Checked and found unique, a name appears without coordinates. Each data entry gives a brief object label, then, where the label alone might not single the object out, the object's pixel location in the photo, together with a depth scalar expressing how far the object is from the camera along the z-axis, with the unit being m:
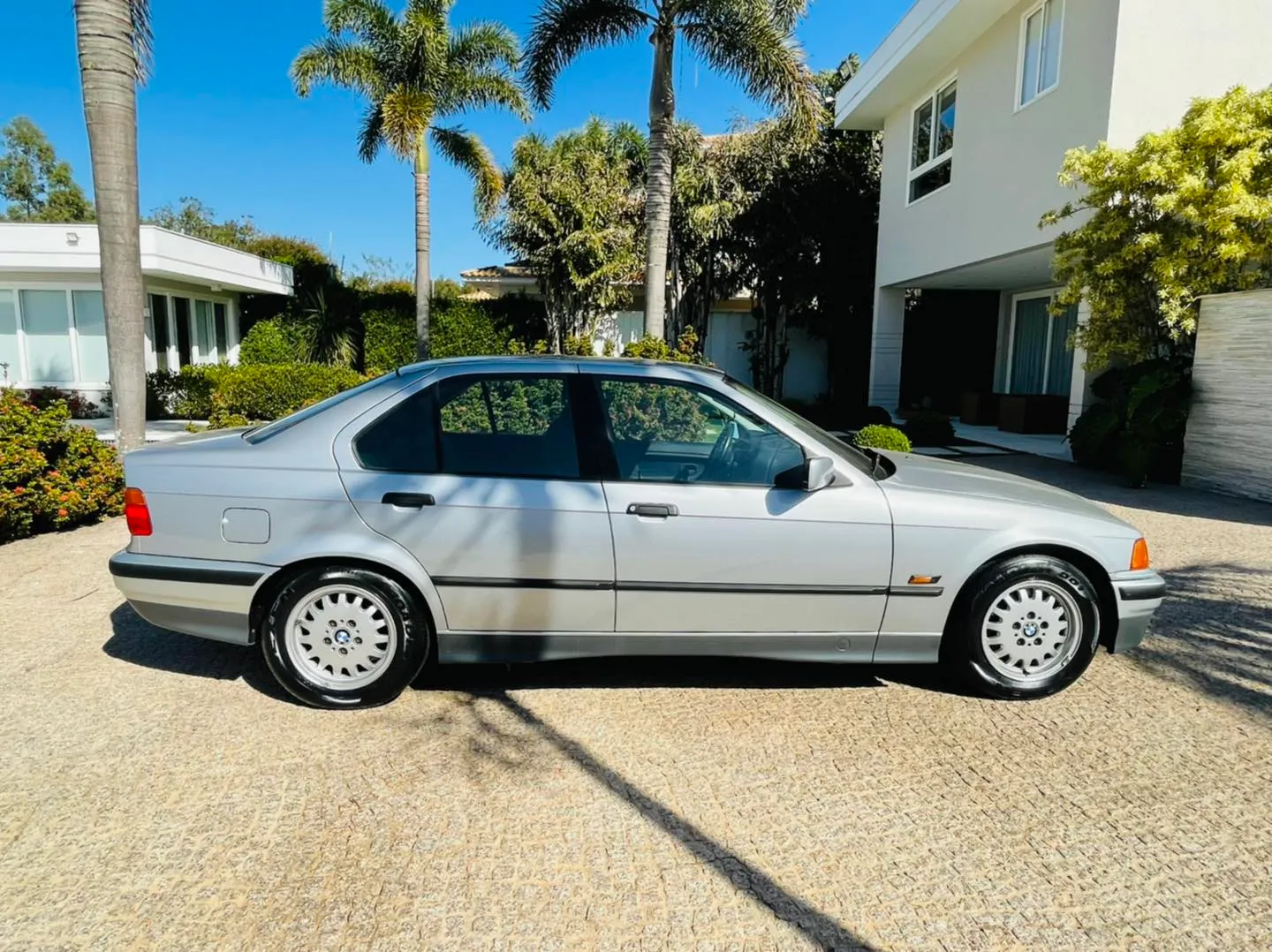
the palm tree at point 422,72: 16.48
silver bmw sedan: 3.50
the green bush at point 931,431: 14.50
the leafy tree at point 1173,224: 8.99
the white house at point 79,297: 16.48
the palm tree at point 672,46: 12.45
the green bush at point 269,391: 15.72
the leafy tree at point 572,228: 17.17
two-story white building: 10.37
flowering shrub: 6.44
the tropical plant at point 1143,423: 9.32
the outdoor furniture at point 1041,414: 15.23
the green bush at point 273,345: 19.80
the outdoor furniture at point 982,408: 17.52
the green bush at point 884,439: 10.20
